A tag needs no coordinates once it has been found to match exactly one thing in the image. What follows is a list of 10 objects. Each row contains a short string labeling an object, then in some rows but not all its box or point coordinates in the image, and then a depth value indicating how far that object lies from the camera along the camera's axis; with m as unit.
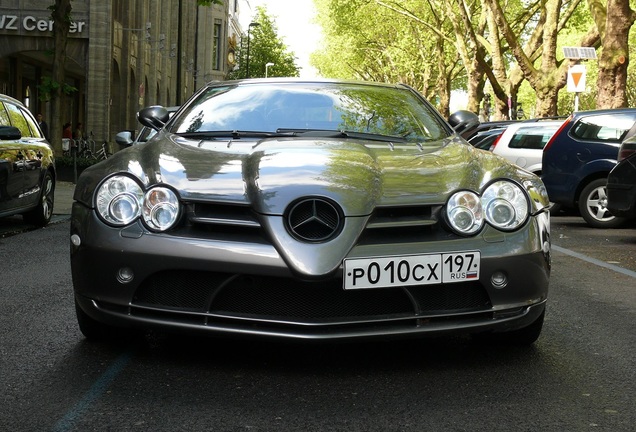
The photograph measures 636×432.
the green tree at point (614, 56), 20.72
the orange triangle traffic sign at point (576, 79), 21.81
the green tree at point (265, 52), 86.03
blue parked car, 14.16
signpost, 21.84
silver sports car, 4.25
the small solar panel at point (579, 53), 22.56
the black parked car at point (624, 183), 10.91
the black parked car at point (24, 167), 10.98
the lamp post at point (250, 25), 78.50
